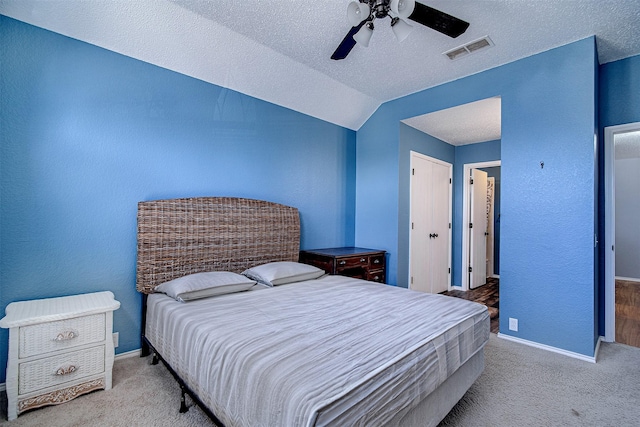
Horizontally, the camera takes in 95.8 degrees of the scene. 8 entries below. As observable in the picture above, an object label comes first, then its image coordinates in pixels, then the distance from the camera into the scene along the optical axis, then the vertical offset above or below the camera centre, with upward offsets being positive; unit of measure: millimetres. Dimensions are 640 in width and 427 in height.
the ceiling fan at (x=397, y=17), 1688 +1290
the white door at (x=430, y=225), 4219 -62
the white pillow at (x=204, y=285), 2129 -534
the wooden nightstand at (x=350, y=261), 3344 -511
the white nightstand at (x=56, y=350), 1673 -844
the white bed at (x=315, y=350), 1039 -602
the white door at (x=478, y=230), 5004 -148
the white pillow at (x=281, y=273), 2641 -523
